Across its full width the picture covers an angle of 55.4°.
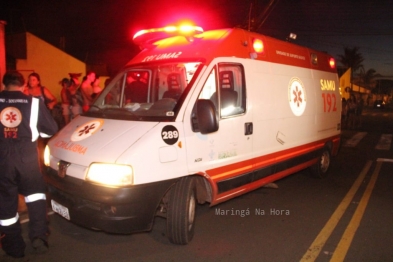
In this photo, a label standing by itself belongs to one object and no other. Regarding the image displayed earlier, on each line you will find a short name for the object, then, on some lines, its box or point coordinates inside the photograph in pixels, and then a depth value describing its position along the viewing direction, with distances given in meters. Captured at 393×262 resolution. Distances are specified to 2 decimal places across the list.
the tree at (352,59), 66.60
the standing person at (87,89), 8.73
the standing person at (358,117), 20.98
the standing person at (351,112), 19.61
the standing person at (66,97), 8.73
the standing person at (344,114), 18.93
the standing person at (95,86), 9.21
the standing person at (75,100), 8.75
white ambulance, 3.81
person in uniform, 3.95
